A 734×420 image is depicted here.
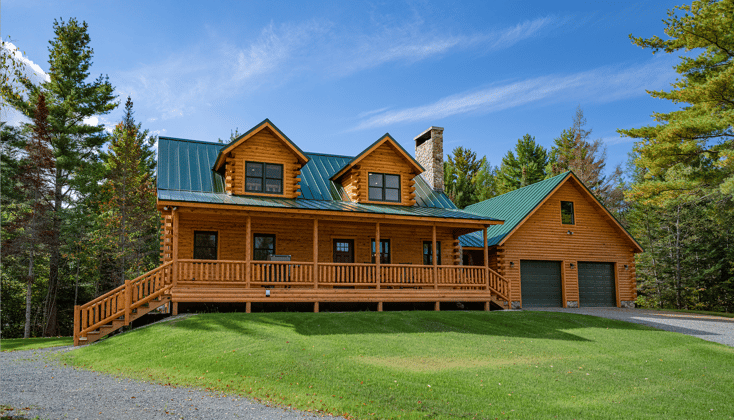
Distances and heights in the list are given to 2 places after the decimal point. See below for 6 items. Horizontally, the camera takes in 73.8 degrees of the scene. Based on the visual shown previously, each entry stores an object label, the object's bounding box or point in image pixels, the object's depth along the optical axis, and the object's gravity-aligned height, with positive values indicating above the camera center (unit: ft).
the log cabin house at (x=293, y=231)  51.60 +3.45
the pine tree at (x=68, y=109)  89.30 +28.62
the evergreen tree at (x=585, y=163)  148.66 +29.02
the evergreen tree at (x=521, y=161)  152.97 +30.26
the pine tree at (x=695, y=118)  64.28 +18.98
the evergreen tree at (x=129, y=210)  91.50 +9.67
